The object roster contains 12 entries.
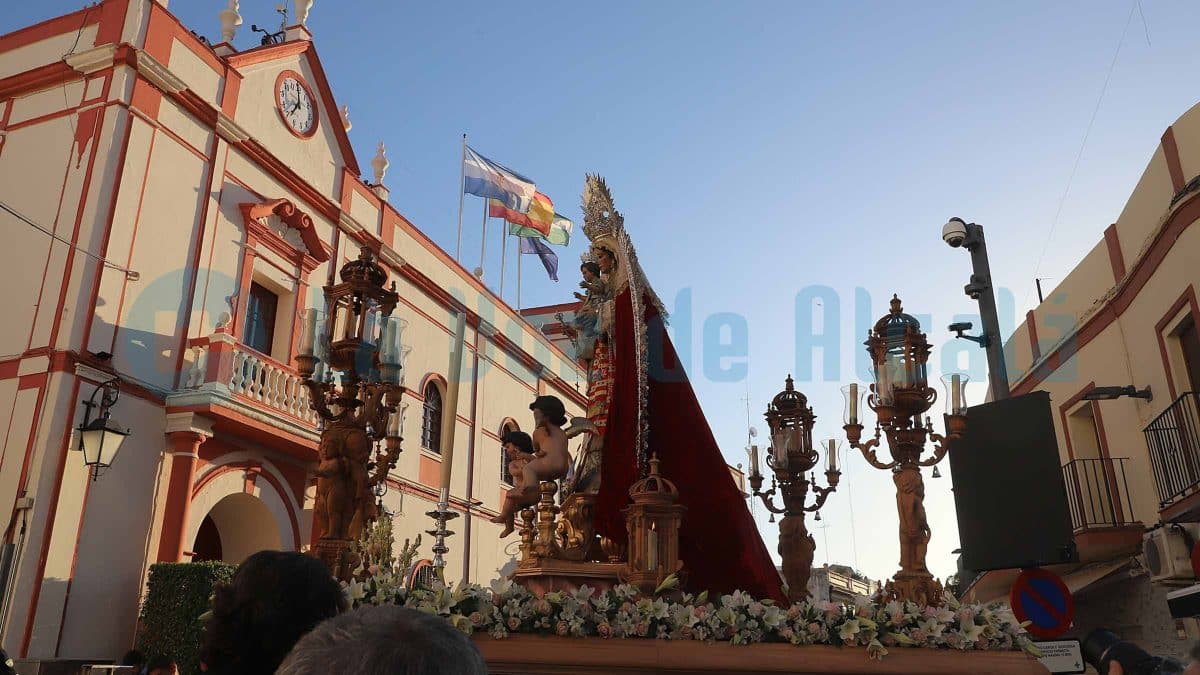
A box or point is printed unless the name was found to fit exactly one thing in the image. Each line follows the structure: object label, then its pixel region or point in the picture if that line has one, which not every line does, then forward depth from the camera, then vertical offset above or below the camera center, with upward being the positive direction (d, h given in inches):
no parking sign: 224.1 +7.3
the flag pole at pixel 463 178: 756.6 +368.1
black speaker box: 259.8 +41.7
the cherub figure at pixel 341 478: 208.8 +35.8
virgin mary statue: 210.2 +47.3
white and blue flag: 755.4 +368.1
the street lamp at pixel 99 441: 381.7 +80.3
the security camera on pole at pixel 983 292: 274.7 +102.4
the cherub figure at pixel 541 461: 212.7 +40.4
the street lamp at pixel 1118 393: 416.2 +107.7
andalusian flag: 814.5 +352.2
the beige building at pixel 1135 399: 359.6 +110.9
